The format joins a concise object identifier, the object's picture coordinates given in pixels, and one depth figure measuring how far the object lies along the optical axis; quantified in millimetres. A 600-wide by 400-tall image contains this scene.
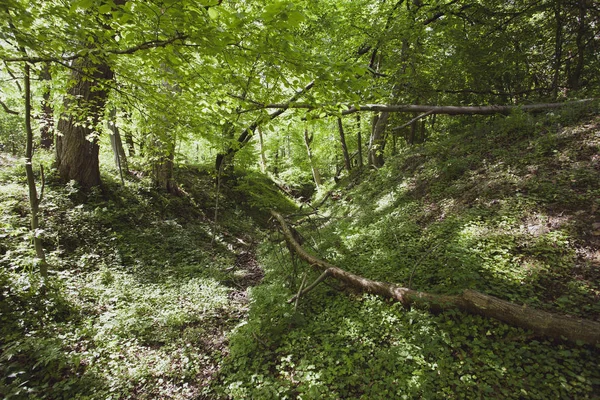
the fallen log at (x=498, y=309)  3302
